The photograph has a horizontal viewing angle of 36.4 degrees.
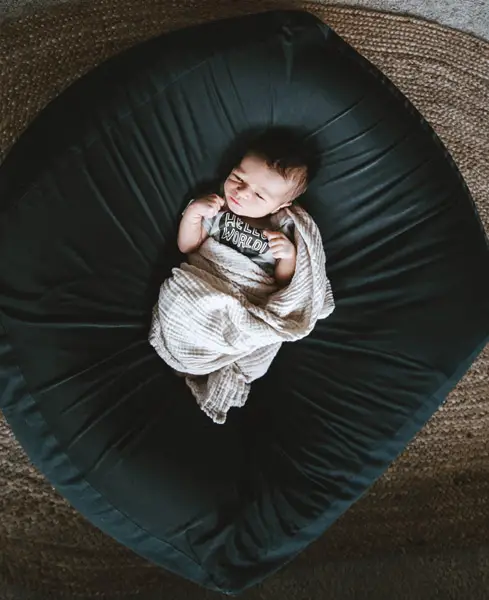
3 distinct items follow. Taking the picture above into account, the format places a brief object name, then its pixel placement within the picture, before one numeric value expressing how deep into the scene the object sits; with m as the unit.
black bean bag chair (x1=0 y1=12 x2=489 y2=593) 1.11
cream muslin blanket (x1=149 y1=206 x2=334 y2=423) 1.20
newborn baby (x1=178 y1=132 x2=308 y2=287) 1.15
